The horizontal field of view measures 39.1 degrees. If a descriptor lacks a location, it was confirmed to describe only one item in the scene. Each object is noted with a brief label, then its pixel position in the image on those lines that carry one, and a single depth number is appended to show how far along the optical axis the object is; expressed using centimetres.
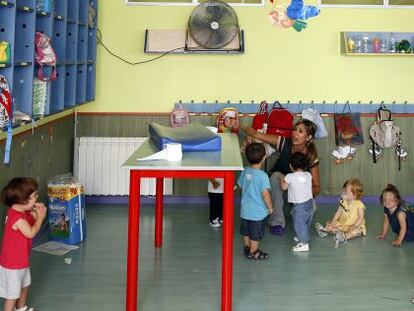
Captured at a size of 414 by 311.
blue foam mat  393
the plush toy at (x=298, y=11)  603
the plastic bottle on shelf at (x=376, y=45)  653
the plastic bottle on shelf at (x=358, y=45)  653
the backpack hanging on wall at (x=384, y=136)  652
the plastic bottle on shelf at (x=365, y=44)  655
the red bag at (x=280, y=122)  616
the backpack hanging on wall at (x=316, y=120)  637
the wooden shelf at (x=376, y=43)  651
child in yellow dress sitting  530
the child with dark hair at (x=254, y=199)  445
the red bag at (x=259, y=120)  634
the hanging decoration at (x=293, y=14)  604
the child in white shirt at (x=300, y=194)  494
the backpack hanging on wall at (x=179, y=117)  642
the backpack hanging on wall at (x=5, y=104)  340
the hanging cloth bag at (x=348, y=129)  656
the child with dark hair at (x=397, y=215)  505
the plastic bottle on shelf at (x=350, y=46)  650
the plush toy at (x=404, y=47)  650
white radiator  640
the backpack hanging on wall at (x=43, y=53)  404
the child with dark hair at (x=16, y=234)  318
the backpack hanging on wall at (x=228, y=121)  621
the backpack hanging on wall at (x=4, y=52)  348
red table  334
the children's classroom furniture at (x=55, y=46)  359
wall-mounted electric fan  614
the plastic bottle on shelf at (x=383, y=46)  652
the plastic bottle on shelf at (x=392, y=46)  653
